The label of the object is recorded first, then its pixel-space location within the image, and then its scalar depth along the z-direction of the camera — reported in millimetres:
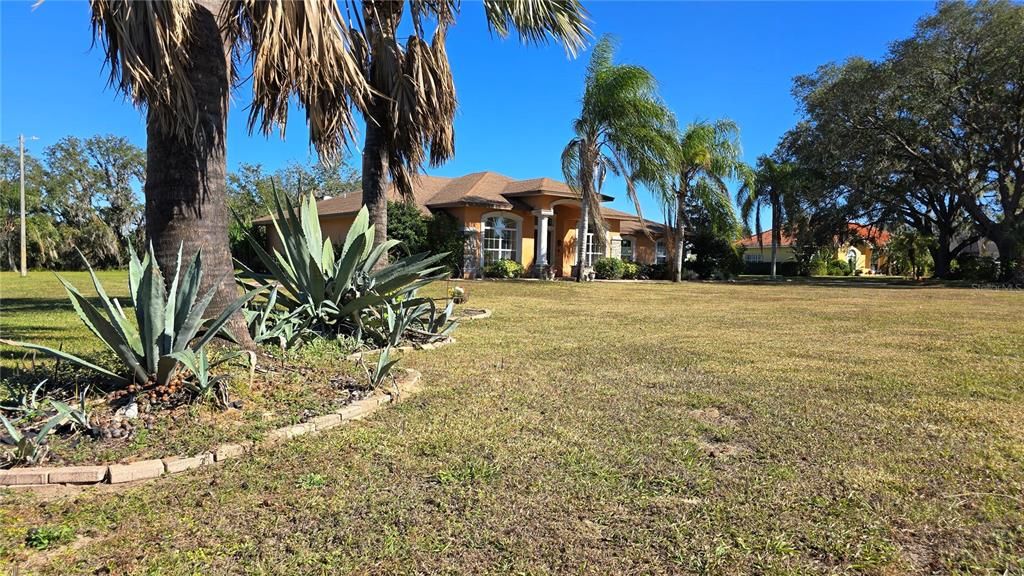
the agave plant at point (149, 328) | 3697
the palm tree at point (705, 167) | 26453
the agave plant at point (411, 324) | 6238
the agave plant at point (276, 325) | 5348
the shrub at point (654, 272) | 29766
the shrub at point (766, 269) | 48156
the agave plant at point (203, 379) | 3543
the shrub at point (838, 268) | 48938
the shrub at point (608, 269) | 27391
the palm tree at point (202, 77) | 4109
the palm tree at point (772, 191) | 36688
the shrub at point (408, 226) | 21812
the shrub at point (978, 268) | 27872
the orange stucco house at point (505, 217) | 24234
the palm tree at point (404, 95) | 8766
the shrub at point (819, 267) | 46781
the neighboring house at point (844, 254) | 53906
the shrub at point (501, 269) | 24328
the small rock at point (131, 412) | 3576
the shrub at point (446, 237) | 23141
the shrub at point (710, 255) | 32281
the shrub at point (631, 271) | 28312
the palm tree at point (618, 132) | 20859
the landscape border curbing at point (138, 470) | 2949
